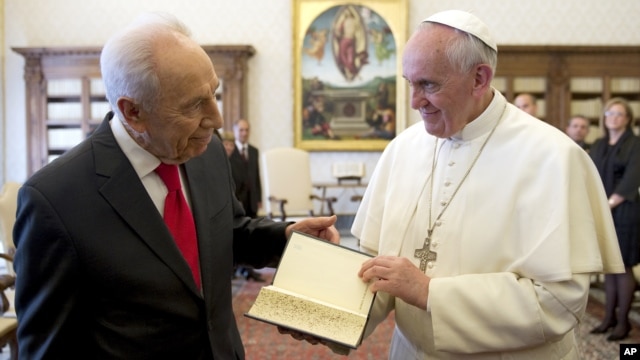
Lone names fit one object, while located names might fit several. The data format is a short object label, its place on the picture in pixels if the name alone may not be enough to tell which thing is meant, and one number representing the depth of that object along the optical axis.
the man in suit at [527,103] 5.25
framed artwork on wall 9.09
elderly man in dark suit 1.25
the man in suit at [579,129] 6.12
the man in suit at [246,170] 6.84
